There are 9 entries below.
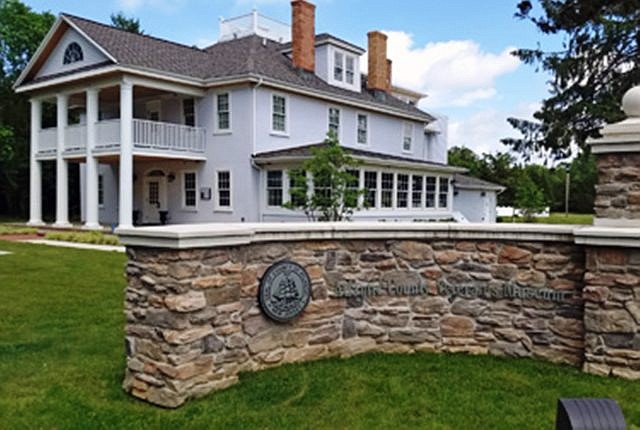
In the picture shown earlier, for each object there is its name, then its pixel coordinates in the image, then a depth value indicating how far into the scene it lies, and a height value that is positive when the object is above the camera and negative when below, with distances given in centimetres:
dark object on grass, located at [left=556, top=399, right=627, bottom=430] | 197 -73
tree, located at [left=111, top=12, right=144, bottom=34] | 4034 +1362
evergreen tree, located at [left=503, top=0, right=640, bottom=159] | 2134 +588
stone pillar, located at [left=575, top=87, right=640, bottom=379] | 481 -44
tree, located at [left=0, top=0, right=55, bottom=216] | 3275 +815
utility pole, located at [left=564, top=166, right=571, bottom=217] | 4276 +171
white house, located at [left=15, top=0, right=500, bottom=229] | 1969 +334
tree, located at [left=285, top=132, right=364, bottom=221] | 1532 +68
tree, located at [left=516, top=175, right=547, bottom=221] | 2646 +52
